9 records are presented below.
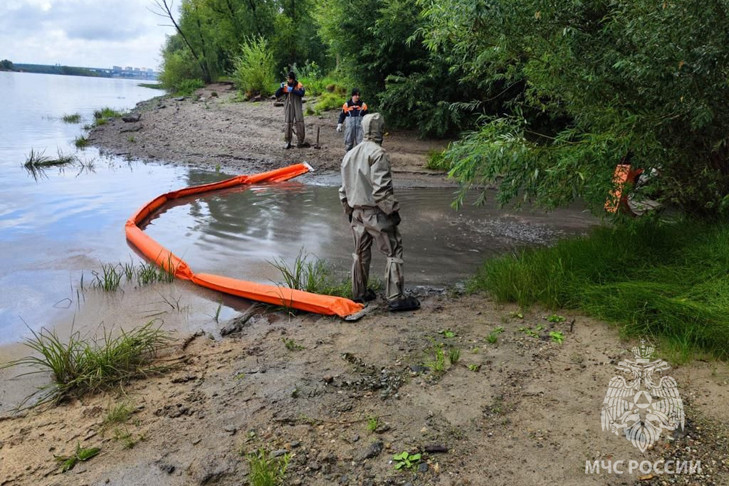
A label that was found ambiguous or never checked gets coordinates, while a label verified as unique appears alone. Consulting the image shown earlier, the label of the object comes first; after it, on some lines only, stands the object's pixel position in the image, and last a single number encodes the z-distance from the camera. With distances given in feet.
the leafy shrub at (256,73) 80.28
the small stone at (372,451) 9.93
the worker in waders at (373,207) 16.43
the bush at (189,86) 119.40
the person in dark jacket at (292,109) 45.78
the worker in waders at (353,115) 39.29
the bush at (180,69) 139.23
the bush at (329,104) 61.98
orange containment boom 17.37
